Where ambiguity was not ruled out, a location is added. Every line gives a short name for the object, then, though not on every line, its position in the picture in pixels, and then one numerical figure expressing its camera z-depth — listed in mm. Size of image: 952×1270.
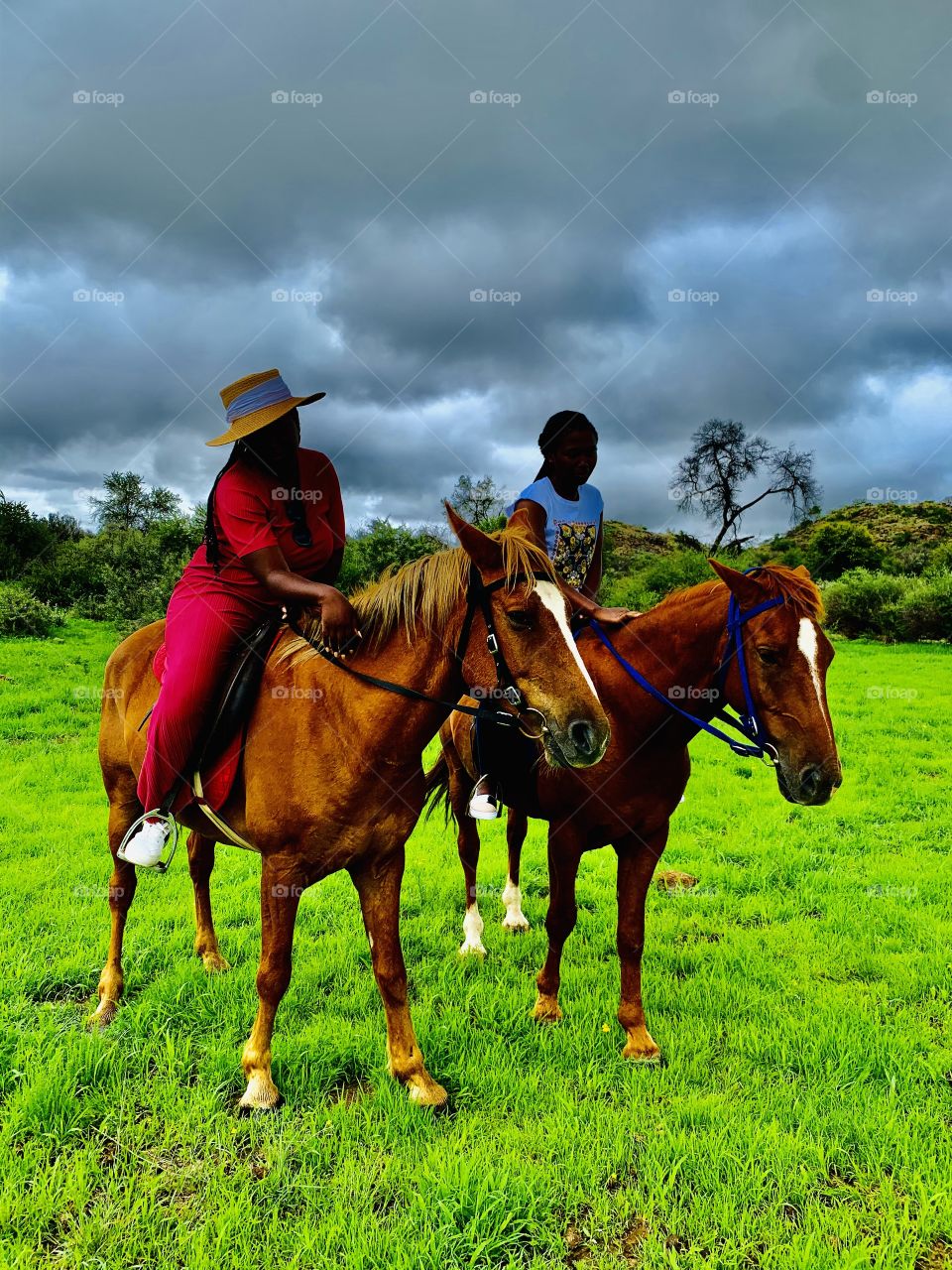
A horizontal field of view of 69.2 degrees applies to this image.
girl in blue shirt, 5098
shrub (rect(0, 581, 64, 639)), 18031
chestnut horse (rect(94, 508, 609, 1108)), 2975
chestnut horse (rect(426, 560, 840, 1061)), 3568
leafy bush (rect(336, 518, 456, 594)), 28422
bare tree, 39844
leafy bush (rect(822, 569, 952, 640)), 22719
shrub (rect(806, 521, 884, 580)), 36156
